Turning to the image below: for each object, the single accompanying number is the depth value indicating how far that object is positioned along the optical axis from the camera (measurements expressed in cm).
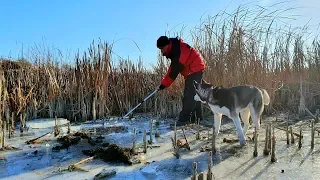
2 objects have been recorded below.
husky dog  404
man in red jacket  517
